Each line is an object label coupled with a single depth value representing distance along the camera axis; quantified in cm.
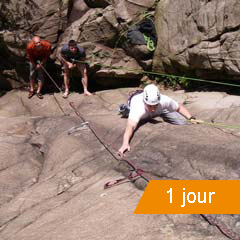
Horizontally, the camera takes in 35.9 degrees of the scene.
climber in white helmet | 582
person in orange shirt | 1000
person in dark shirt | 992
